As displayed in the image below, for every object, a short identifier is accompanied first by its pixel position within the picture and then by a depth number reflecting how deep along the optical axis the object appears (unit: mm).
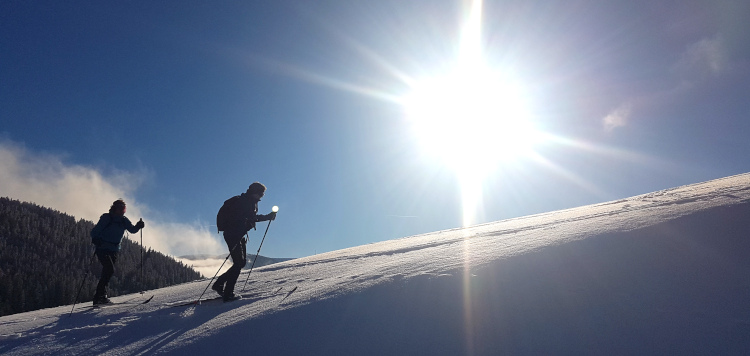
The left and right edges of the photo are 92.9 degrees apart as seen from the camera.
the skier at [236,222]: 7242
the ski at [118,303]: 7937
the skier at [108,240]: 8555
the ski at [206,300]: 6762
